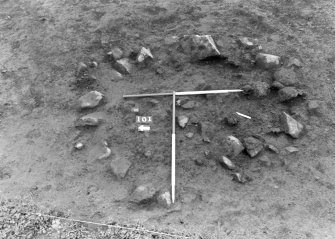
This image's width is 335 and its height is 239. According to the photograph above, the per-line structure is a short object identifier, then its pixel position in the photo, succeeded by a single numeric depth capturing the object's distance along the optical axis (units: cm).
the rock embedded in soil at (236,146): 395
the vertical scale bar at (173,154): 362
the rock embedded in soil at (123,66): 488
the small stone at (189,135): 411
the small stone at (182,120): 420
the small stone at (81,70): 493
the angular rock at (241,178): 371
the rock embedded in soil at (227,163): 382
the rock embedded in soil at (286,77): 459
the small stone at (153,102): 446
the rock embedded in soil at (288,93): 440
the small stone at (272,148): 395
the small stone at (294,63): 480
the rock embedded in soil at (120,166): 383
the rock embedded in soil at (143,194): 358
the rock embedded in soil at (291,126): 408
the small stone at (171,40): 523
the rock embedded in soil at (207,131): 409
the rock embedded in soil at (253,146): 392
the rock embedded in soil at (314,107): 433
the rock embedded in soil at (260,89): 446
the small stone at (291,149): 396
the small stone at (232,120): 418
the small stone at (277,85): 452
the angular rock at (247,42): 508
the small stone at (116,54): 504
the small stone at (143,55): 496
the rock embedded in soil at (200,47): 486
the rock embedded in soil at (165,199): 354
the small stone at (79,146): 409
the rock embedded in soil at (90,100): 448
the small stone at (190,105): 438
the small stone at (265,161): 386
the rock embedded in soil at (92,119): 429
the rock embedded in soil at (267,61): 479
